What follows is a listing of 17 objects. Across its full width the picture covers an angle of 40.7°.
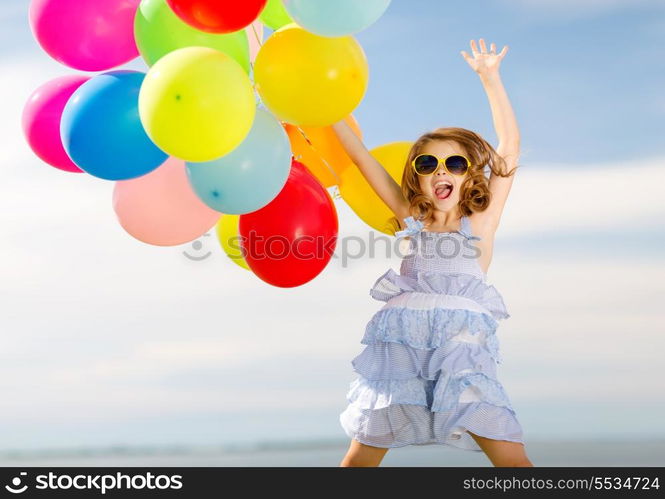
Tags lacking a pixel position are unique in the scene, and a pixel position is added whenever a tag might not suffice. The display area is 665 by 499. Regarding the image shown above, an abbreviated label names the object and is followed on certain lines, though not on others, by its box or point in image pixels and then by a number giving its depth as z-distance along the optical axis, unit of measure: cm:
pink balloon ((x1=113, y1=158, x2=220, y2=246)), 373
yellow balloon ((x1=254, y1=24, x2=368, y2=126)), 331
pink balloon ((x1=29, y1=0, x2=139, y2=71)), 349
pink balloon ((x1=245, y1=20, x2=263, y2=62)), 380
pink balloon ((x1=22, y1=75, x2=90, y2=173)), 366
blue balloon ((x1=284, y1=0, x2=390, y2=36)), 317
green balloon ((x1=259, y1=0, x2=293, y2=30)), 375
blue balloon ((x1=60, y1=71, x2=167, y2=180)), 334
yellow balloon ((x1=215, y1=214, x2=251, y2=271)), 402
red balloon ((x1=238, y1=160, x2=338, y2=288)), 364
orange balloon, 391
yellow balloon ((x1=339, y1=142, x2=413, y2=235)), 395
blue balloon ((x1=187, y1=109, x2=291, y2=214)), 335
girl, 345
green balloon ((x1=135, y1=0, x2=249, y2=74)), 333
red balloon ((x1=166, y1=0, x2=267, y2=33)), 312
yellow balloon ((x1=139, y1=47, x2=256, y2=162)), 306
